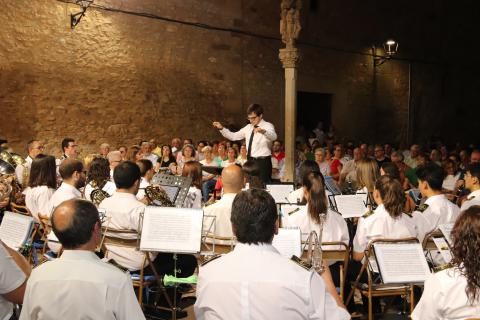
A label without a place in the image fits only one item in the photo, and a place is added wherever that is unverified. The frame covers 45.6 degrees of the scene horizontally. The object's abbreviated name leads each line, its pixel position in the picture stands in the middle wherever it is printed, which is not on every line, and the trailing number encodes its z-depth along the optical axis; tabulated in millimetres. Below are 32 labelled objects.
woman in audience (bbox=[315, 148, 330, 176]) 9617
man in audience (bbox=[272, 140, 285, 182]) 10773
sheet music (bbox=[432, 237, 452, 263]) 3367
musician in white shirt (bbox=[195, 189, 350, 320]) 2111
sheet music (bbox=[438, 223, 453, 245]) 3479
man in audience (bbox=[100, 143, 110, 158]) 9773
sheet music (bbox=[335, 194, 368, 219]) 5113
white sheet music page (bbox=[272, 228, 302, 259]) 3414
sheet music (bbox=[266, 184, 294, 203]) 6191
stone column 9914
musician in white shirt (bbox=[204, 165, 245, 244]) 4277
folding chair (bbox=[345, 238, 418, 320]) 3755
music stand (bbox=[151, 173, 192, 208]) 5387
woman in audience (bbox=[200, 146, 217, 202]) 9774
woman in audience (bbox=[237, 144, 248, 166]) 9781
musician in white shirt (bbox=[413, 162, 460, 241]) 4473
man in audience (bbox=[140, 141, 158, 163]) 10132
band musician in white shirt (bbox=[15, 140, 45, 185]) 7121
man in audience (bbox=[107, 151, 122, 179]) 7246
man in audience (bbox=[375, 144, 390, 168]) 10352
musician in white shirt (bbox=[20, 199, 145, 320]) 2119
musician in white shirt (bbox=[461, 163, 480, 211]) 4930
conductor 8352
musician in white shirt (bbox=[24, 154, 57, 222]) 5285
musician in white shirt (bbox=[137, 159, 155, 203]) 6308
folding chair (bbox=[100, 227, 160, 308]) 4066
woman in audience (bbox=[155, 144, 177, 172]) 10219
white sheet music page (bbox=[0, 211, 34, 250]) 3523
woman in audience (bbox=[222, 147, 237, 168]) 9637
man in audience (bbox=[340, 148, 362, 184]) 9120
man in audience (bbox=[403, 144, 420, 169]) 10797
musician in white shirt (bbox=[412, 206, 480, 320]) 2320
